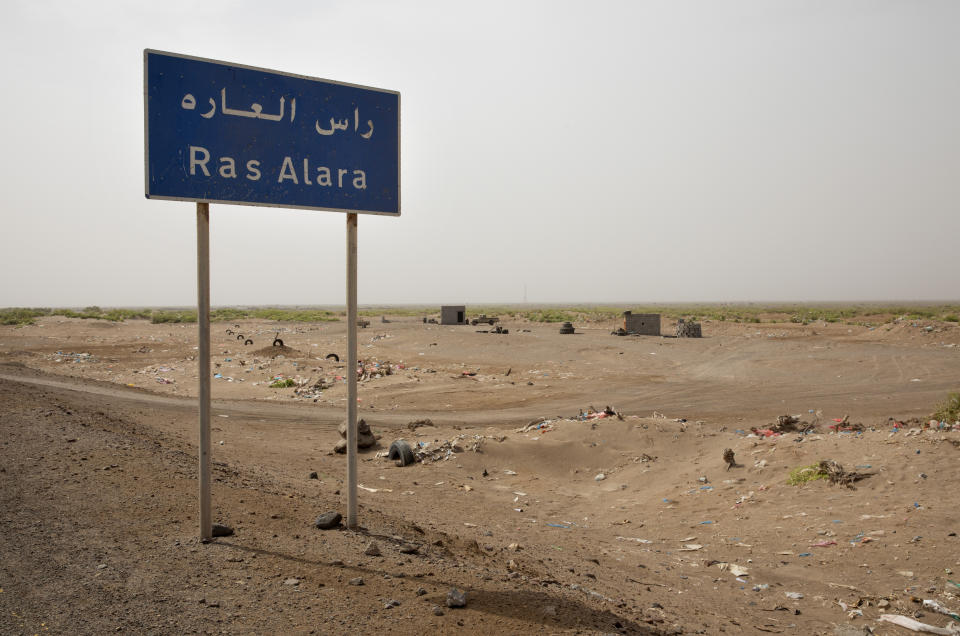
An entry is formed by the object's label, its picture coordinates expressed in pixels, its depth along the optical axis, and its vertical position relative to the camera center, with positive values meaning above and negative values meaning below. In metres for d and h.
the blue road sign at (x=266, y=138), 3.92 +1.26
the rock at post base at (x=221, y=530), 3.98 -1.58
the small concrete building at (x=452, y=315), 46.06 -0.76
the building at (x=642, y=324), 36.22 -1.16
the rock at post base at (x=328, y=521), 4.34 -1.66
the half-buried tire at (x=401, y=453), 9.74 -2.57
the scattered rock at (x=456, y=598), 3.26 -1.69
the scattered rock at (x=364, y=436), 10.52 -2.44
